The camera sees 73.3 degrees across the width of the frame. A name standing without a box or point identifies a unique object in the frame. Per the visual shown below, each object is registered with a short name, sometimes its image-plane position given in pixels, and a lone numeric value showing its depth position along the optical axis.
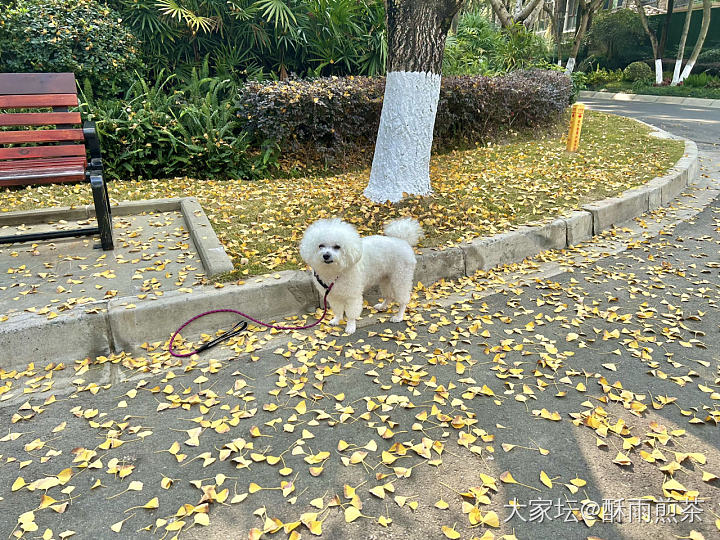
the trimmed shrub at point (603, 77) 23.98
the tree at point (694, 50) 19.47
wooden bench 4.16
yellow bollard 7.69
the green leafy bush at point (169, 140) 6.63
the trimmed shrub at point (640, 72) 22.78
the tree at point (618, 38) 24.47
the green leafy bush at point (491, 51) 10.88
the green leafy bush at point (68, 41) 7.12
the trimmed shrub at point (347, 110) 6.87
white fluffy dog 3.14
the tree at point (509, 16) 13.57
